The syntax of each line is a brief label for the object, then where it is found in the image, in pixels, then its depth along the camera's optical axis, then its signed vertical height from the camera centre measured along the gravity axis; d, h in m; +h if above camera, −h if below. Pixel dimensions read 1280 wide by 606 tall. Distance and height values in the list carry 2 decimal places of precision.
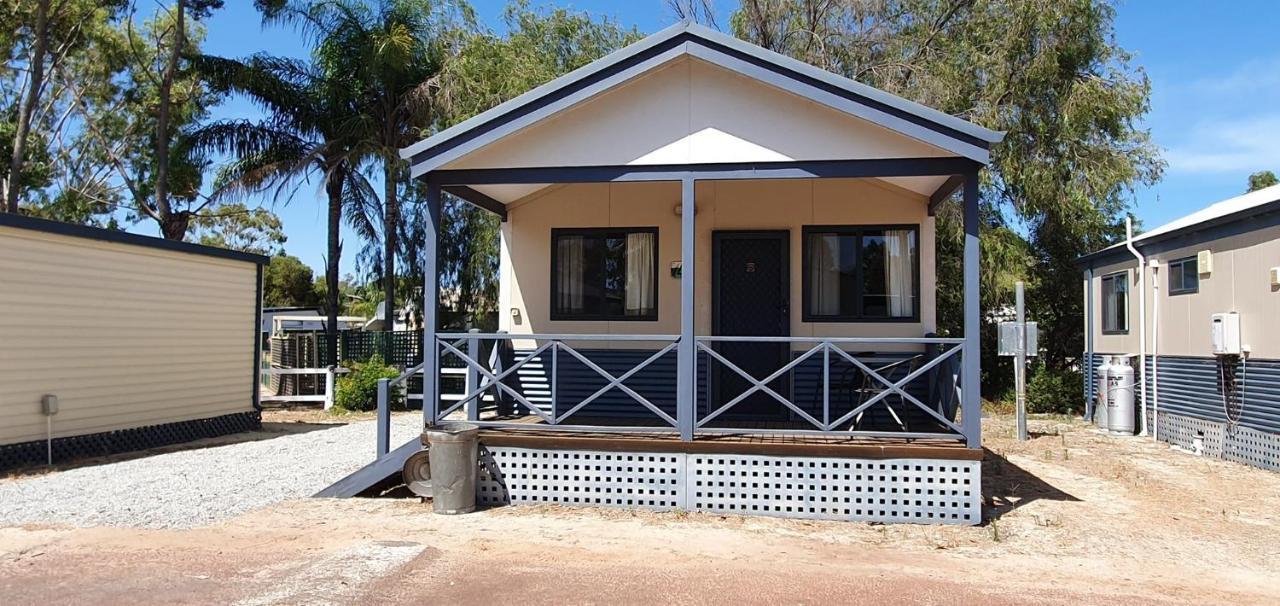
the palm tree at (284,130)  17.92 +4.27
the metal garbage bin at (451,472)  7.00 -1.12
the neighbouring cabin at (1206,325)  9.53 +0.09
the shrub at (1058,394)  15.52 -1.10
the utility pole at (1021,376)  11.99 -0.61
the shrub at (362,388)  15.73 -0.98
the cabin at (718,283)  6.91 +0.51
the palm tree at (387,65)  17.72 +5.60
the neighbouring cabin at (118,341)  9.07 -0.07
